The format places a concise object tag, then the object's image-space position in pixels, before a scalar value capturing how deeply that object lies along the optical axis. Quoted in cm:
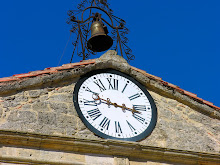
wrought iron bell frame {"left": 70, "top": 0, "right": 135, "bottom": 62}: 1118
